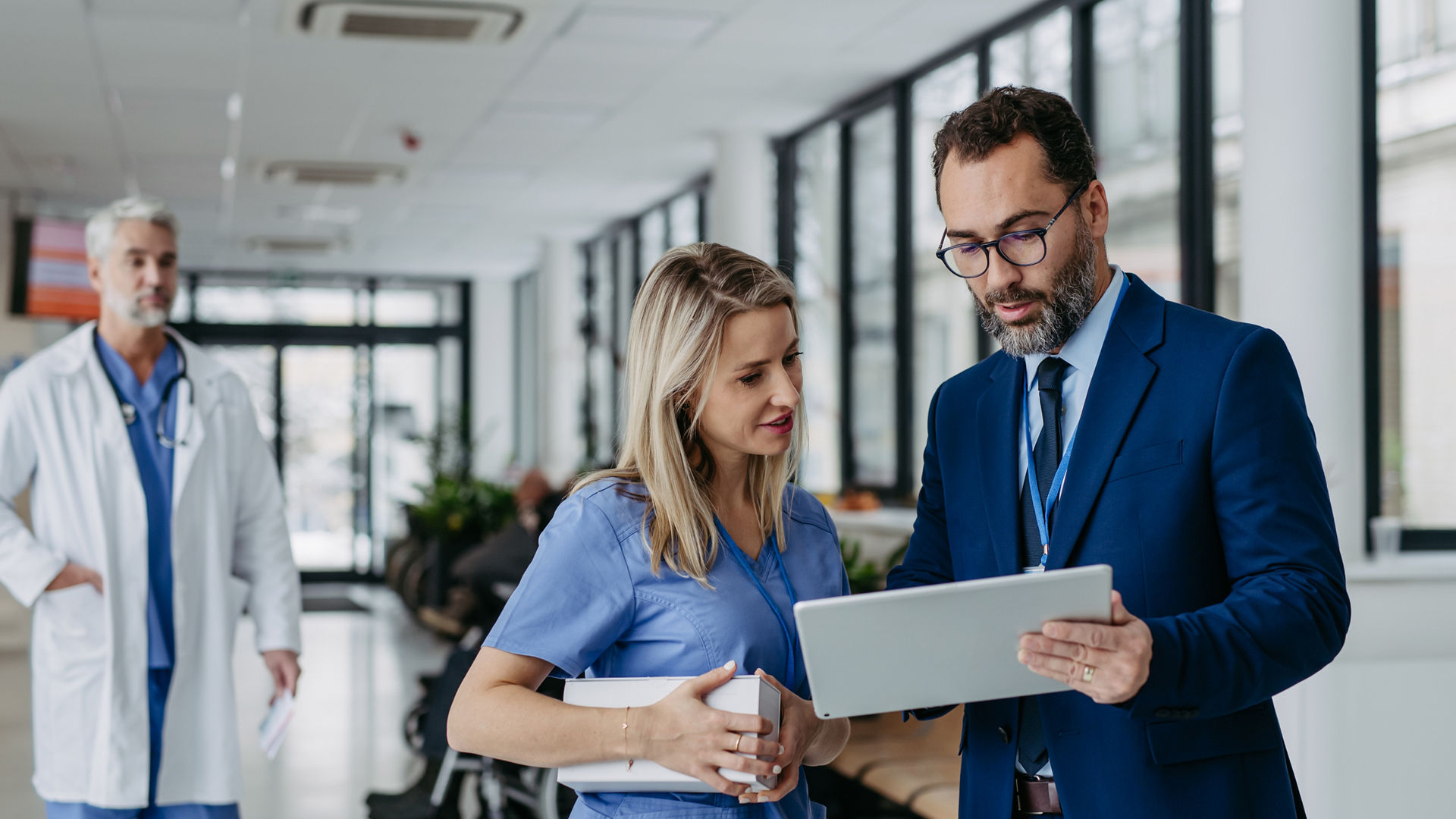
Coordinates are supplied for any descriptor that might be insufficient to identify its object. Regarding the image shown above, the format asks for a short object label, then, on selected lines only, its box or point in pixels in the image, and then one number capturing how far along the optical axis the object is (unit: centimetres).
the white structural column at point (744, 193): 730
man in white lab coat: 262
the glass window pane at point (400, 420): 1378
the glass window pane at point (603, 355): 1091
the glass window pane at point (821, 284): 725
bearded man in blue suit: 137
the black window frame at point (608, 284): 1012
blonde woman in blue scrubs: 150
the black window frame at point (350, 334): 1341
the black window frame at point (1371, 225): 404
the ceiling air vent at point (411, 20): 498
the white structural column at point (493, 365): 1399
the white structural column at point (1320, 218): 358
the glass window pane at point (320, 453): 1363
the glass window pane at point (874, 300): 663
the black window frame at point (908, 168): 441
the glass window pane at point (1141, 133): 462
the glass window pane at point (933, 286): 590
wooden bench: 352
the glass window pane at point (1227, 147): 431
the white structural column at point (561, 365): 1148
